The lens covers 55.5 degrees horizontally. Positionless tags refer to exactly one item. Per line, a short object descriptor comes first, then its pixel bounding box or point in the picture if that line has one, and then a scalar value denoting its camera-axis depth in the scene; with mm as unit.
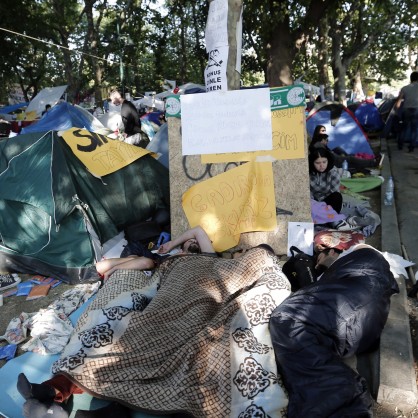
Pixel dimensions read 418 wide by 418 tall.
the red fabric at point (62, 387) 2053
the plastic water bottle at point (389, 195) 5230
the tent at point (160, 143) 6371
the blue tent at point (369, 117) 12125
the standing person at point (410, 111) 9086
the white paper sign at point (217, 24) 3650
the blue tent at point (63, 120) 9078
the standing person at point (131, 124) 7262
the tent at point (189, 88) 13219
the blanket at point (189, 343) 1968
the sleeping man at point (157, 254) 3406
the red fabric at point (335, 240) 3502
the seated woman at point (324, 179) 4602
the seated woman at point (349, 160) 6965
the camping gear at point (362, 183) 6152
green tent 3797
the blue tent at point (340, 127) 8367
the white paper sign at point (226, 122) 3738
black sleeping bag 1823
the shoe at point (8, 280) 3746
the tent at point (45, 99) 16628
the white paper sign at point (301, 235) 3711
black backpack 2959
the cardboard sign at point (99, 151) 4273
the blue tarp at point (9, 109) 21875
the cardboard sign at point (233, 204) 3797
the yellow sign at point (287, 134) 3658
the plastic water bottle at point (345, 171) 6754
